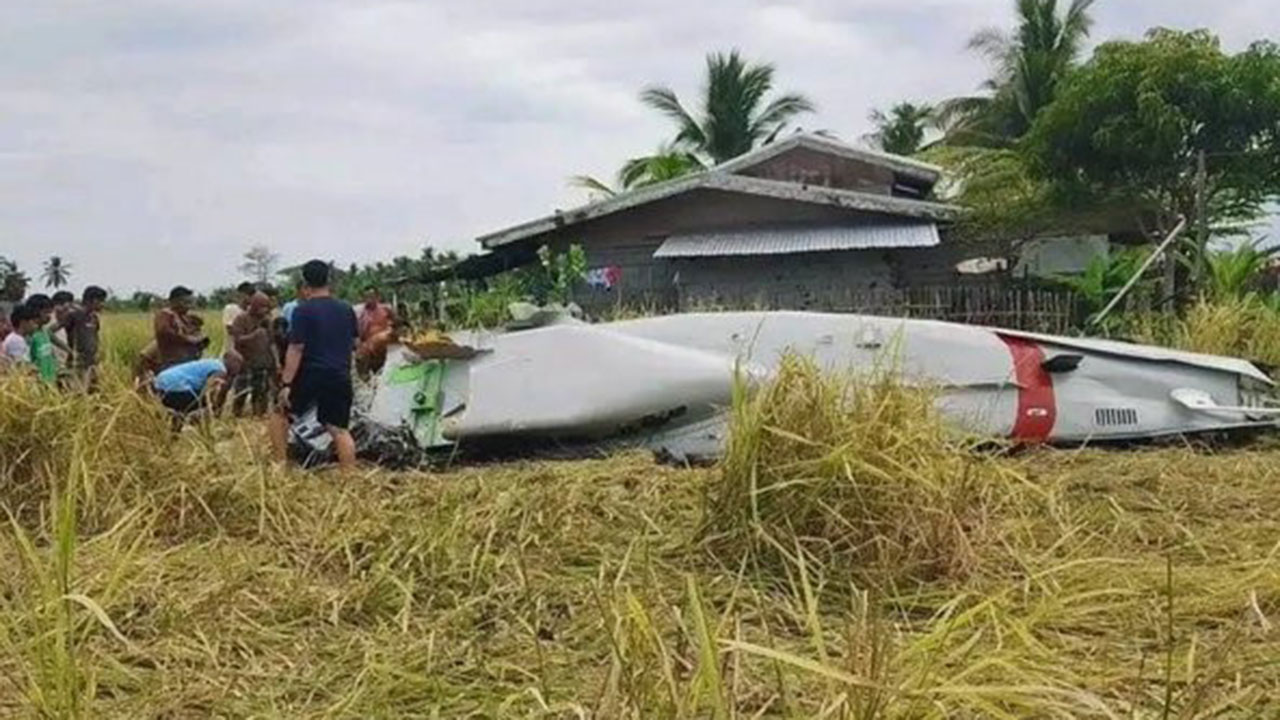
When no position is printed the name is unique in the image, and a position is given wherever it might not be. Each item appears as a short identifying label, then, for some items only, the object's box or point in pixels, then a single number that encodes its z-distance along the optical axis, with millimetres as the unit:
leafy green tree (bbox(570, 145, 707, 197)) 23234
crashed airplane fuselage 7055
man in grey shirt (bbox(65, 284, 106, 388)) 9891
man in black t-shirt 6957
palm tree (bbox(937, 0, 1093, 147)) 26219
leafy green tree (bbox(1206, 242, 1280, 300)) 13352
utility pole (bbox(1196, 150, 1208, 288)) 11938
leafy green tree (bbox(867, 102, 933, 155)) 34594
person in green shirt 8141
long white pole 10097
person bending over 7672
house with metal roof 16031
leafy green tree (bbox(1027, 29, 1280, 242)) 15898
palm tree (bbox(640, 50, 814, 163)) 28500
